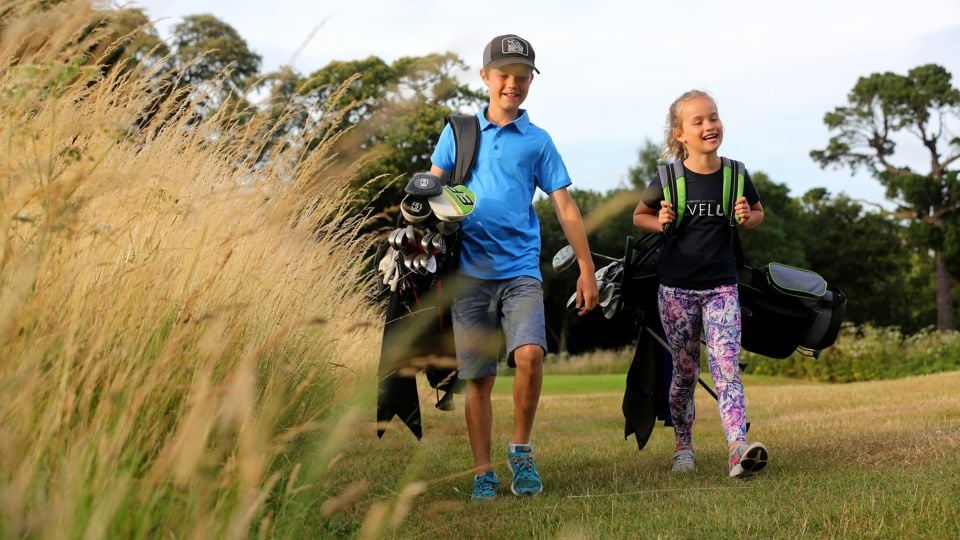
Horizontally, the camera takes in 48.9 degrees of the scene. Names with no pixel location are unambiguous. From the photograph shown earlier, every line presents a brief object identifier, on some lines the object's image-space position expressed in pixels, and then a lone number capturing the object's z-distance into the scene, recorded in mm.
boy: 5363
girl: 5660
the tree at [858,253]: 52053
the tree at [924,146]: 43531
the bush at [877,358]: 24484
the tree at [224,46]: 28497
